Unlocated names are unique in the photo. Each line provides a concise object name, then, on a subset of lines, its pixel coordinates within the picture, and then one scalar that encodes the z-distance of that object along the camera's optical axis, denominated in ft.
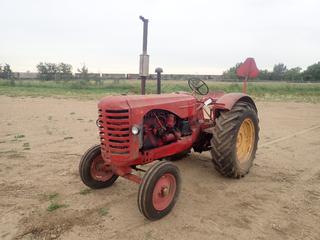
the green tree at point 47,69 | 104.63
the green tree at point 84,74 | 82.72
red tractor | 9.52
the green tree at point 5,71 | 100.29
